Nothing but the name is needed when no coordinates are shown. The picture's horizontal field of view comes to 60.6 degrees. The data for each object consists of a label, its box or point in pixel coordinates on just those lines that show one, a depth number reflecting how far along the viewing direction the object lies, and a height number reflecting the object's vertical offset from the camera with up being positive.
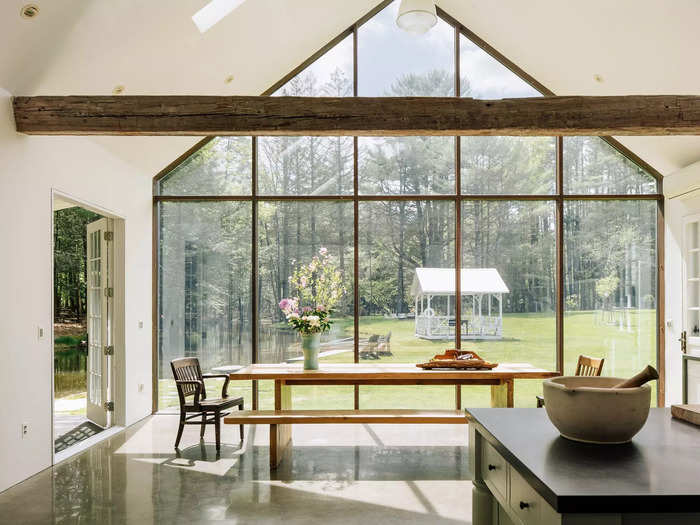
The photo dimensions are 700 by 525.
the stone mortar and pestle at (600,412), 1.78 -0.43
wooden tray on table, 5.11 -0.79
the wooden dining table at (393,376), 4.94 -0.86
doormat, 5.45 -1.57
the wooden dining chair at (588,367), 5.09 -0.85
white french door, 6.12 -0.48
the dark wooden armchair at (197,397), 5.12 -1.11
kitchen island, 1.34 -0.53
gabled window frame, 6.63 +0.83
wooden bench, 4.62 -1.15
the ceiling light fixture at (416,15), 5.02 +2.17
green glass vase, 5.23 -0.68
